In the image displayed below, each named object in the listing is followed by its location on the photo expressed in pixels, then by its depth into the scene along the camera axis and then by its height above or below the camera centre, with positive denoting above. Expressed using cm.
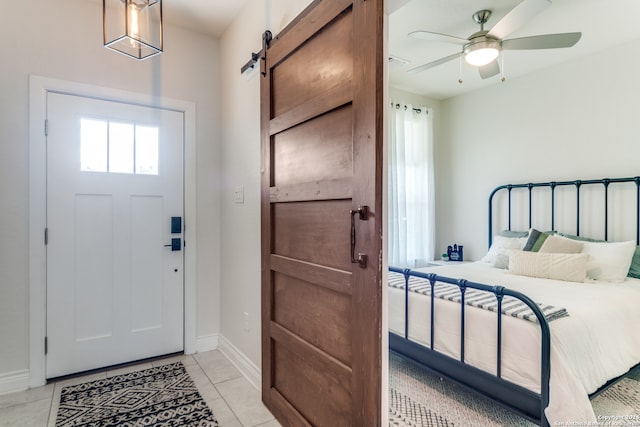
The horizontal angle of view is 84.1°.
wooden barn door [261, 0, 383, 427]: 133 -2
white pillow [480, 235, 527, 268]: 340 -38
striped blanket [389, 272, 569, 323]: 187 -53
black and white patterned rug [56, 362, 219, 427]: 199 -118
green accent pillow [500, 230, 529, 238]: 371 -23
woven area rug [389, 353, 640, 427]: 206 -122
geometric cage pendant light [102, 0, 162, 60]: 256 +142
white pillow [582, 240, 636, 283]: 275 -39
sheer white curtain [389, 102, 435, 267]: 430 +32
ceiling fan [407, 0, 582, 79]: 225 +122
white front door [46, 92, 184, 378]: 247 -17
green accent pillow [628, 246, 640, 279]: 287 -44
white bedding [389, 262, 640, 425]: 167 -70
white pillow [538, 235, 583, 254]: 301 -29
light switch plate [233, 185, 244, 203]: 260 +12
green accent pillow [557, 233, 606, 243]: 323 -24
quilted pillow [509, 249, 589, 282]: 275 -43
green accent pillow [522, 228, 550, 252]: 329 -27
